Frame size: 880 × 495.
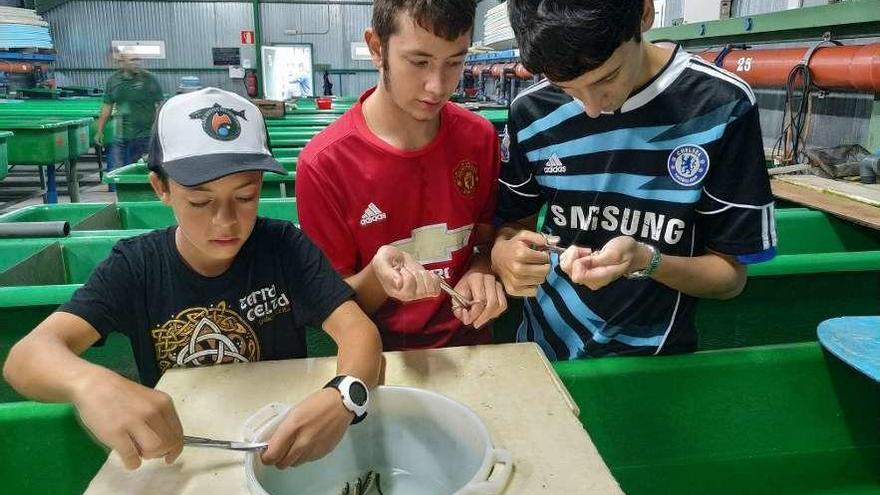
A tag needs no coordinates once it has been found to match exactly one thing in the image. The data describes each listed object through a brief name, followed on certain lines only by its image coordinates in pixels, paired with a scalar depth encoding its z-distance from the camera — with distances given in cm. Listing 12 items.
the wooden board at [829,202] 198
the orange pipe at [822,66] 242
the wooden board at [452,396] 71
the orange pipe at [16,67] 922
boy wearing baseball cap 87
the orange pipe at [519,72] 645
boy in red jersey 114
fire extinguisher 1101
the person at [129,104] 520
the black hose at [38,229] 186
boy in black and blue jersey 93
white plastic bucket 79
